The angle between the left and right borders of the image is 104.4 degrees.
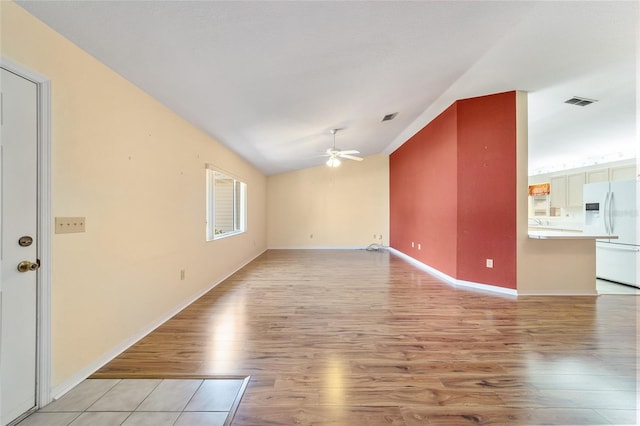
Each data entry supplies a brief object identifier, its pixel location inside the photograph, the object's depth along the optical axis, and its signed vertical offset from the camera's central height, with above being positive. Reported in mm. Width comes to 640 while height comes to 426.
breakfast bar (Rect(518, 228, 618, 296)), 3578 -765
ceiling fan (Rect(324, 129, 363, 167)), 4634 +1154
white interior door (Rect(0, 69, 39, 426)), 1384 -194
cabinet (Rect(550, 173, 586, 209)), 5977 +604
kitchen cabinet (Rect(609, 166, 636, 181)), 5019 +847
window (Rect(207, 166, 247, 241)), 3895 +150
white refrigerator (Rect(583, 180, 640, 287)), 3955 -200
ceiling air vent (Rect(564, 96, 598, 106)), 3680 +1702
